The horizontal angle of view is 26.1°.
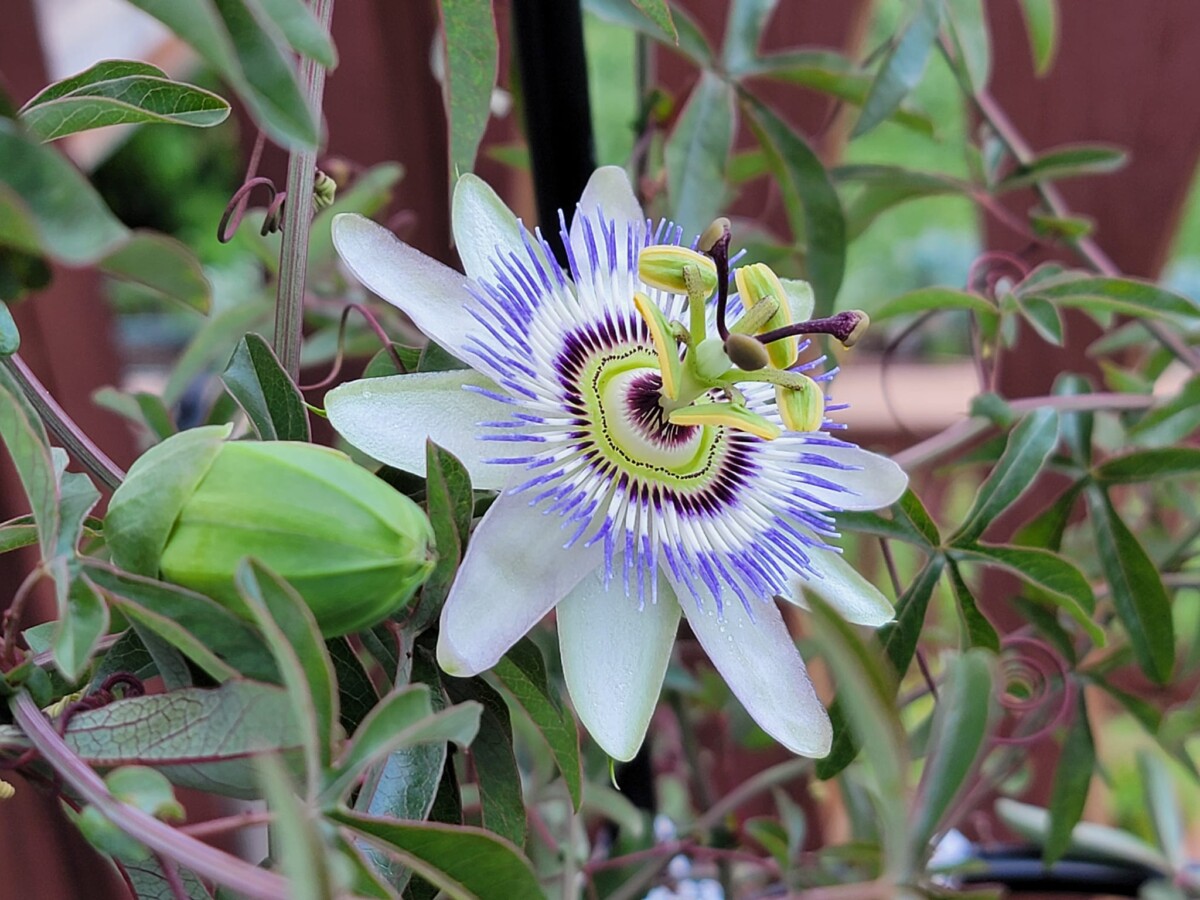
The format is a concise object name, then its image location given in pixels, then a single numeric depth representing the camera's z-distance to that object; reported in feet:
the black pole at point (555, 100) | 1.17
